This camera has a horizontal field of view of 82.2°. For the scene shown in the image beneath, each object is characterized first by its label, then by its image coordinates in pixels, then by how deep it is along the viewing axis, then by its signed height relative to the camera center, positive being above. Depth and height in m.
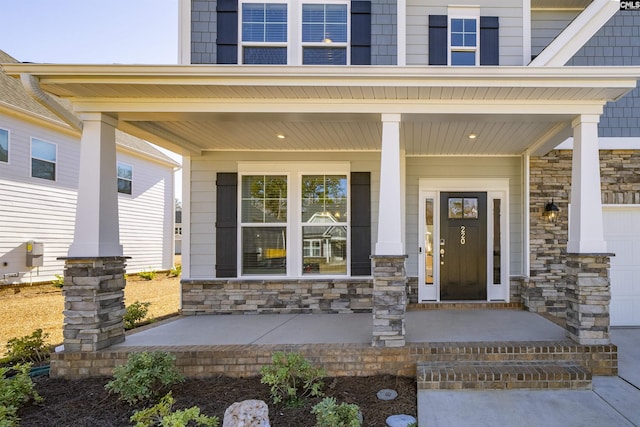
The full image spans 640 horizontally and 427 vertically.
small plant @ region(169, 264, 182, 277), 13.17 -1.76
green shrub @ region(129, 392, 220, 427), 2.57 -1.44
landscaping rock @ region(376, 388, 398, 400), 3.43 -1.61
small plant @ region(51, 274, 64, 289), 9.20 -1.49
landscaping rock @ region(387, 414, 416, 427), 2.96 -1.61
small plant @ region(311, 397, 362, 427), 2.67 -1.41
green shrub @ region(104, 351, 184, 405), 3.27 -1.40
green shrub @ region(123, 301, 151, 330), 5.31 -1.34
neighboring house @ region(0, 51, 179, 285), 8.74 +0.93
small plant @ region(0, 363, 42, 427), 2.90 -1.46
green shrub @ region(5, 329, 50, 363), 4.29 -1.51
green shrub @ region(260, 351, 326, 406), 3.30 -1.42
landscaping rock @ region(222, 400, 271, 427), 2.65 -1.41
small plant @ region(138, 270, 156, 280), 11.66 -1.65
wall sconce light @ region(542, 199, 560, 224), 5.68 +0.21
